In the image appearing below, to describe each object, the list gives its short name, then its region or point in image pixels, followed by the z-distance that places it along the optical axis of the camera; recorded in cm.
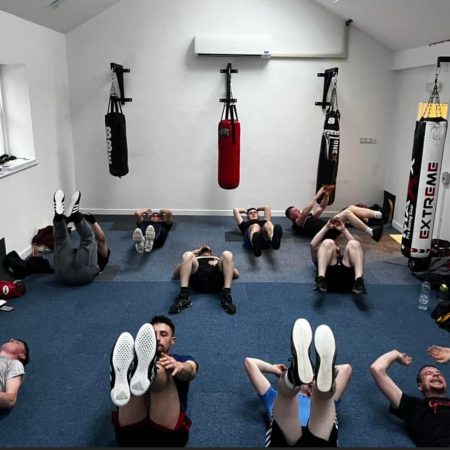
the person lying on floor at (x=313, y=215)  542
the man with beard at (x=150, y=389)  206
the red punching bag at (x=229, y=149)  606
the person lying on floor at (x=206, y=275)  419
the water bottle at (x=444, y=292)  418
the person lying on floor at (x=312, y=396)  205
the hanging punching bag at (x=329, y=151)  617
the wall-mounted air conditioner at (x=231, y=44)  635
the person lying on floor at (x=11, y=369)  268
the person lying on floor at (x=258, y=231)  517
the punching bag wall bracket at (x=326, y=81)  624
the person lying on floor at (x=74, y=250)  423
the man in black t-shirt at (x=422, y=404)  232
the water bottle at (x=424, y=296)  412
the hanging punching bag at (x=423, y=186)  426
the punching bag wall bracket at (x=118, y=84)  644
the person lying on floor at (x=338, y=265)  424
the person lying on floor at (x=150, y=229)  538
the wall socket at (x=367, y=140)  684
